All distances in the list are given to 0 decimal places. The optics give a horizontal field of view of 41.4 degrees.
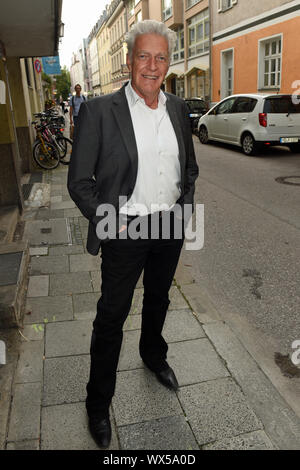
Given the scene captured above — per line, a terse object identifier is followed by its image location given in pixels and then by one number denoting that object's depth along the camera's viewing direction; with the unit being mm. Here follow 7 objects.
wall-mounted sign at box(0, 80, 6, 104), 6151
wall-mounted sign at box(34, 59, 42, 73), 13691
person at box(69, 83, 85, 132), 12070
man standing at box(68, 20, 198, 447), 1937
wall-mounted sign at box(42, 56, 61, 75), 21250
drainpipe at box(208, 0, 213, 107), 23078
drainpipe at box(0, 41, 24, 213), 6468
